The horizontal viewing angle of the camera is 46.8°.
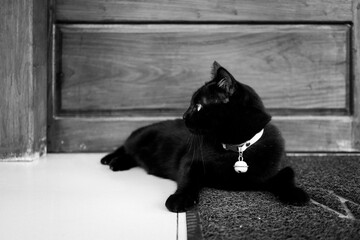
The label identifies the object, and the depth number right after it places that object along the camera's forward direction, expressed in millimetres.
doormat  1011
